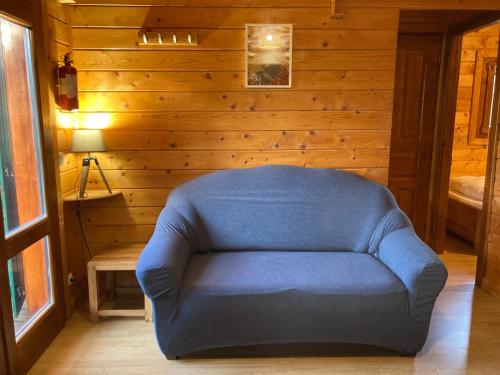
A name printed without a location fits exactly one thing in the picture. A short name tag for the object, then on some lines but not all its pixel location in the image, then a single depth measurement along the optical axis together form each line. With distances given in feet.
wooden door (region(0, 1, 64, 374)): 6.57
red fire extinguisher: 8.48
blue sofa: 7.02
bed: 13.82
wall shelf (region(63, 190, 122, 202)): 8.75
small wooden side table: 8.46
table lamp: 8.59
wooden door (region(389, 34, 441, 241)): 12.28
